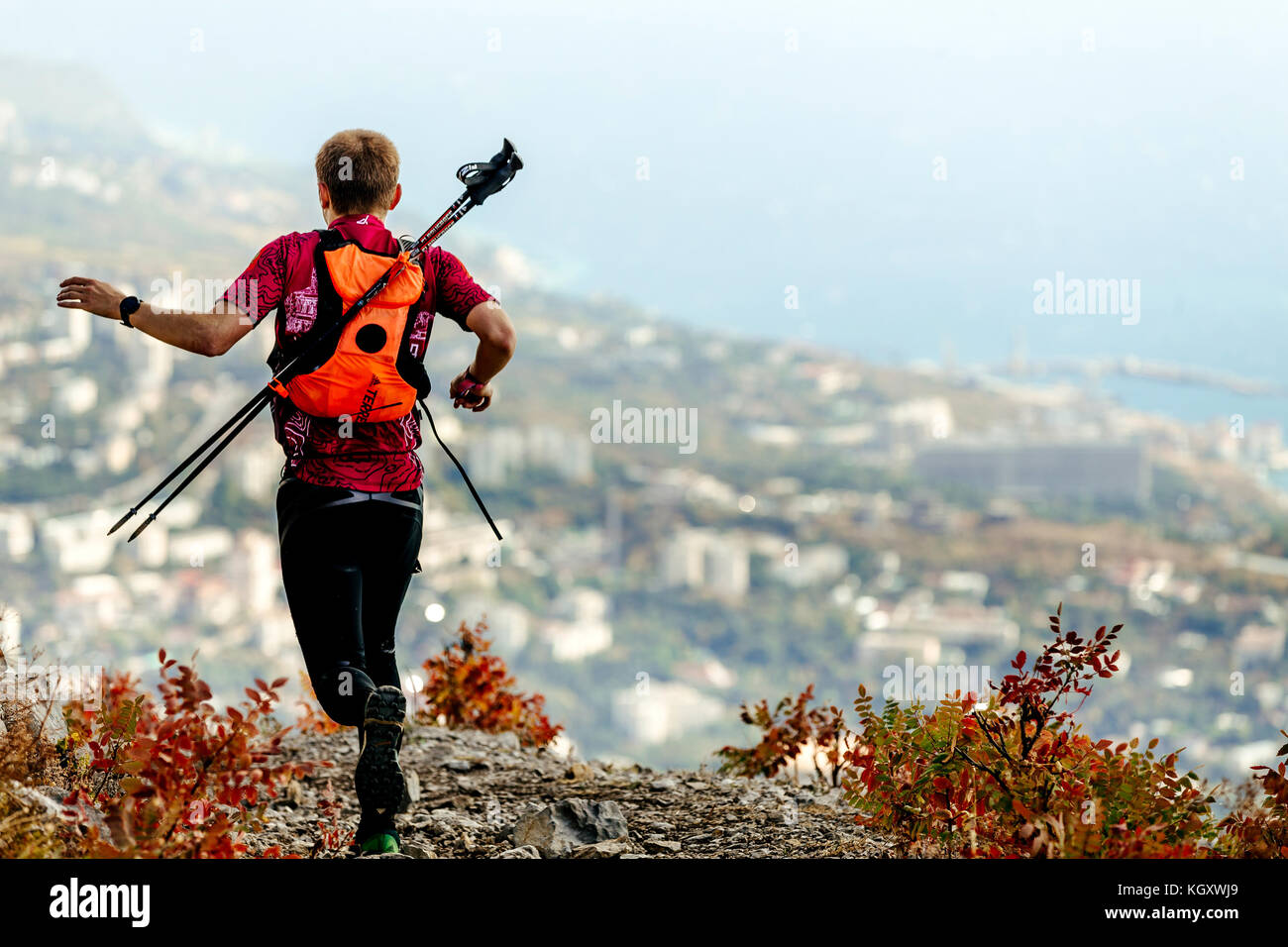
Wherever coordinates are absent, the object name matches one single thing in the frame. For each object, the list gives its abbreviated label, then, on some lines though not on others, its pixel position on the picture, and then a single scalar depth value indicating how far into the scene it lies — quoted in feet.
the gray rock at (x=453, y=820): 34.91
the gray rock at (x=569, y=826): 30.99
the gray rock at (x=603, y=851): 29.58
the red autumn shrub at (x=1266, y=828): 27.25
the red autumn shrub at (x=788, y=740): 42.24
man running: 28.09
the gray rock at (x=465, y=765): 42.93
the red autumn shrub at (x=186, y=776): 22.63
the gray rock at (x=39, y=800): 26.05
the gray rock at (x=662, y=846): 31.71
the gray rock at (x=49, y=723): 33.37
